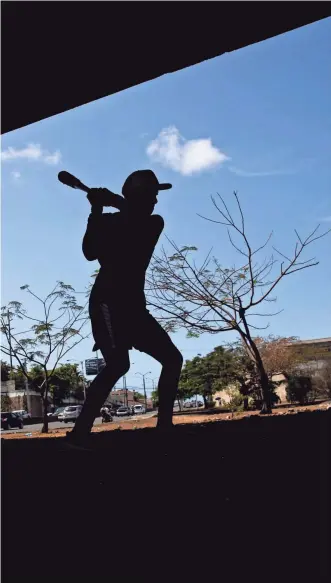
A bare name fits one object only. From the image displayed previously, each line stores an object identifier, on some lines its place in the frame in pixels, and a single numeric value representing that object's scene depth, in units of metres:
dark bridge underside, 2.83
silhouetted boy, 2.59
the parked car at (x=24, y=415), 42.19
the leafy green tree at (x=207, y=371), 22.61
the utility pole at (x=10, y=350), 17.25
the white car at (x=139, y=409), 71.25
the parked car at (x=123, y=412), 51.90
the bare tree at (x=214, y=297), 12.16
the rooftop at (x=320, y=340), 43.61
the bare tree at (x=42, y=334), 17.39
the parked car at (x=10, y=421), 30.41
